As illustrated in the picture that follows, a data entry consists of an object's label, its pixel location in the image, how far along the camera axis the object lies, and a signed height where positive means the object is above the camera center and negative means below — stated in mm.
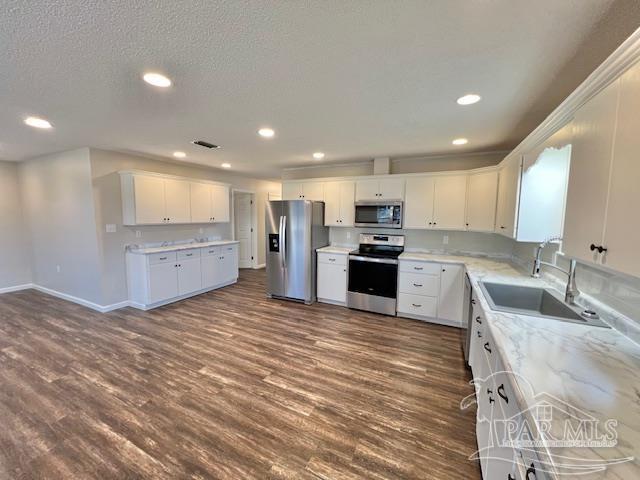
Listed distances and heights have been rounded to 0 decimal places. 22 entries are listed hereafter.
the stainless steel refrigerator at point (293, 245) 4516 -494
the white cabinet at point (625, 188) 927 +124
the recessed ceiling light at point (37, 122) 2674 +987
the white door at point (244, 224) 7168 -192
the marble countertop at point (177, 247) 4211 -546
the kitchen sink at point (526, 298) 1929 -662
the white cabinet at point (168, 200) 4168 +297
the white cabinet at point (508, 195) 2479 +263
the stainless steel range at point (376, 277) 4004 -925
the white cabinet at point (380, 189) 4195 +490
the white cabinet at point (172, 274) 4168 -1016
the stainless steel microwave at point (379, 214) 4191 +73
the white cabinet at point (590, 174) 1103 +221
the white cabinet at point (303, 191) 4773 +508
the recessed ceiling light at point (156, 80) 1776 +965
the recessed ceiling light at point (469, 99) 2068 +981
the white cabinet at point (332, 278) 4391 -1039
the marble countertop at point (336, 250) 4375 -558
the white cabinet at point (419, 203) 4008 +249
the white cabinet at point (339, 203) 4535 +263
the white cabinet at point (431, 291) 3594 -1039
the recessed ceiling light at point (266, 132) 2904 +985
